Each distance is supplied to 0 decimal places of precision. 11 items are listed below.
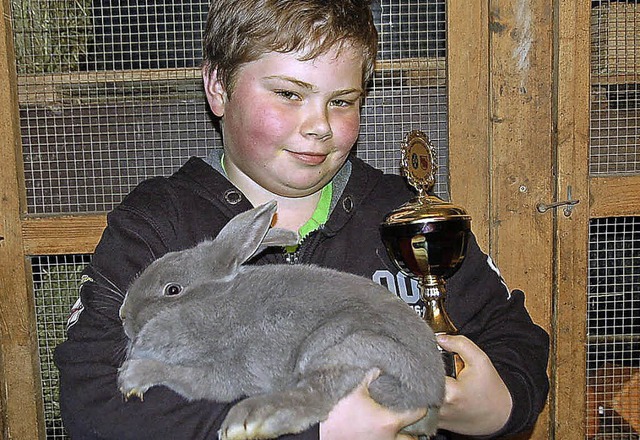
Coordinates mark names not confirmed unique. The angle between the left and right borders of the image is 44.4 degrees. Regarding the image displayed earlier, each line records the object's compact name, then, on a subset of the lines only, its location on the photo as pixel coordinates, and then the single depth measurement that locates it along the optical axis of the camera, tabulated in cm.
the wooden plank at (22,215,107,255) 199
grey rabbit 107
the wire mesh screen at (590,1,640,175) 202
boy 129
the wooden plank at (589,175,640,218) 202
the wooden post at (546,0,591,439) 198
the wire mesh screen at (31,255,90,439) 205
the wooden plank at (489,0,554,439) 197
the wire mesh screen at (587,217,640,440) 211
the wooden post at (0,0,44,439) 196
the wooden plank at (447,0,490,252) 196
